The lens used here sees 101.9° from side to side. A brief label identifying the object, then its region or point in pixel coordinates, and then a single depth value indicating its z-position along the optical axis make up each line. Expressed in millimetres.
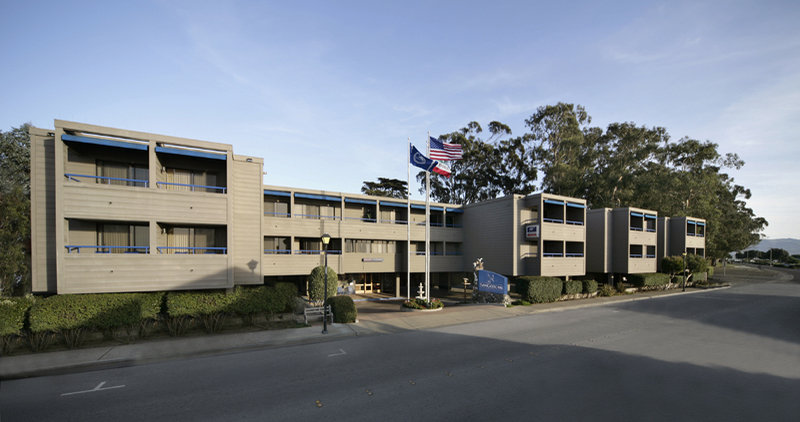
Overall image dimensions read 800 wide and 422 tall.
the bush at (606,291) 28531
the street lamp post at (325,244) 14633
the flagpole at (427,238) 20866
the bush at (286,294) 16719
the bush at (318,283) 21844
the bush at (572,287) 26312
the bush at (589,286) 27480
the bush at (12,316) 11898
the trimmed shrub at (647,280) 31734
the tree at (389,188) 53438
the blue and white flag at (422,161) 20734
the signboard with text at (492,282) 22633
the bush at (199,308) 14482
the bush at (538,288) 23906
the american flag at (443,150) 20891
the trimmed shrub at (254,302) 15734
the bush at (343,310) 16750
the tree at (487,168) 49500
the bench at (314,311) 16812
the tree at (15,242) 18219
